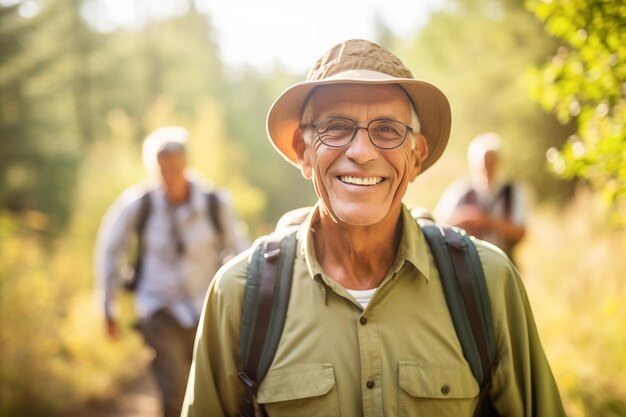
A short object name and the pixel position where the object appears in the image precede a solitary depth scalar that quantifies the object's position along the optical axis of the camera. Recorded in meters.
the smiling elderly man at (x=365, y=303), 2.02
